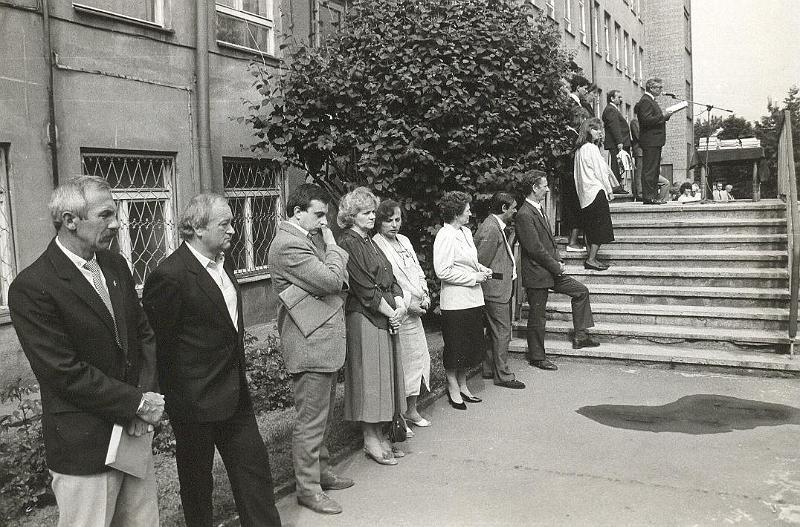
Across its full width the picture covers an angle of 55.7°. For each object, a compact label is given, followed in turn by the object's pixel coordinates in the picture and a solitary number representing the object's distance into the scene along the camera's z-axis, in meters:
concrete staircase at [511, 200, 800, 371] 8.42
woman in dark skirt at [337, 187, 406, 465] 5.30
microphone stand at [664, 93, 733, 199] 19.35
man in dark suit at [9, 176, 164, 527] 2.86
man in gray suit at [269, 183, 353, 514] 4.48
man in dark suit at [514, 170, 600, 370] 8.23
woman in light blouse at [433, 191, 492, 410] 6.86
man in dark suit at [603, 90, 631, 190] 14.14
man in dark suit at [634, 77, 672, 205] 12.16
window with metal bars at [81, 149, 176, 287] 8.72
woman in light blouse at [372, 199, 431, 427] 5.98
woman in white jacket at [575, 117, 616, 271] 9.91
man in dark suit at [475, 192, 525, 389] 7.57
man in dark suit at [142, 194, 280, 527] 3.62
